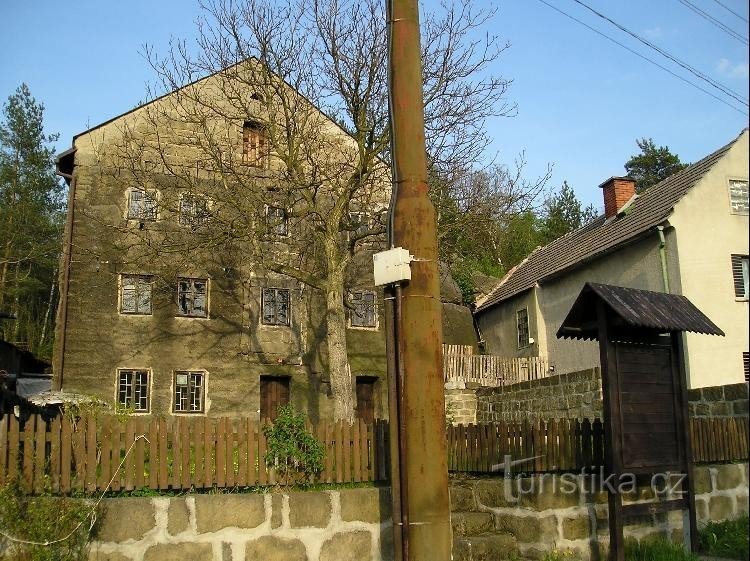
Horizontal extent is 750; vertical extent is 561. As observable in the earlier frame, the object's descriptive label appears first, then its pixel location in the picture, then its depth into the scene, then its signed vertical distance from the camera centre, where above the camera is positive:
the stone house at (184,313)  22.64 +3.35
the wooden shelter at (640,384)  7.43 +0.24
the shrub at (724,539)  8.05 -1.47
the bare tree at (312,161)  16.22 +5.61
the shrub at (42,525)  6.62 -0.89
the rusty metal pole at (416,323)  4.80 +0.60
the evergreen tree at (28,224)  38.09 +9.97
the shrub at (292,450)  7.83 -0.34
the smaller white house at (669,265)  18.73 +3.89
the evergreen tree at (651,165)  45.66 +14.63
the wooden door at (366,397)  25.83 +0.60
